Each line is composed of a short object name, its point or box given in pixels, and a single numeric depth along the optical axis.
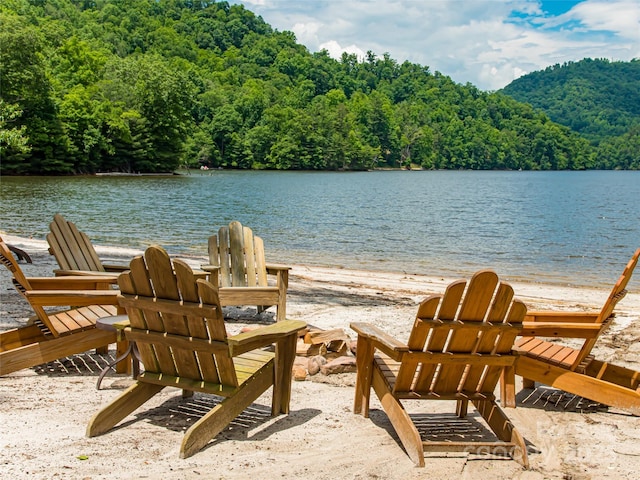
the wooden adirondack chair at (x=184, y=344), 3.72
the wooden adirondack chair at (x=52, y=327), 4.75
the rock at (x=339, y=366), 5.54
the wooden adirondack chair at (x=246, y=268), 7.37
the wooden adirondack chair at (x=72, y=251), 6.38
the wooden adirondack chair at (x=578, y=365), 4.55
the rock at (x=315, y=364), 5.53
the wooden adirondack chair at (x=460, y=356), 3.69
